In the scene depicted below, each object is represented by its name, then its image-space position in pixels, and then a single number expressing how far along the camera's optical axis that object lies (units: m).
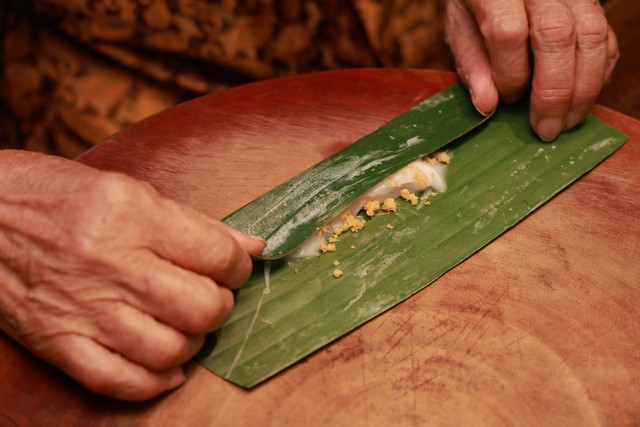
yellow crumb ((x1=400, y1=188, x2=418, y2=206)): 0.58
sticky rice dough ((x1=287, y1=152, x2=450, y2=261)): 0.56
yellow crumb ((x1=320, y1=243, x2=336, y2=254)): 0.56
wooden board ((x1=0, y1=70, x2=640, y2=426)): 0.51
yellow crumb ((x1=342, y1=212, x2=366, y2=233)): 0.57
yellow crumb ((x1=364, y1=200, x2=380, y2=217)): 0.58
